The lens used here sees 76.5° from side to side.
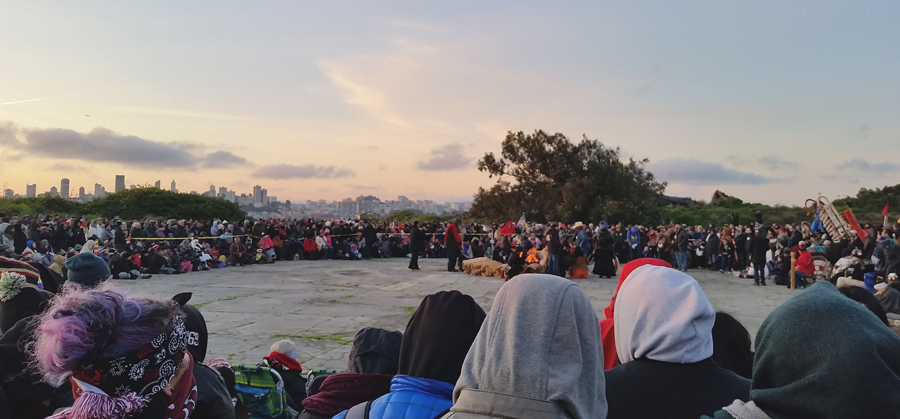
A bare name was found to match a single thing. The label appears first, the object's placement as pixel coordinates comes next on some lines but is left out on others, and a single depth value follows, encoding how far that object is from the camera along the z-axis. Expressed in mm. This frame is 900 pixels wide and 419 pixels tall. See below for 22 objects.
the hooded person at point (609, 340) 2824
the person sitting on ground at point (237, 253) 18281
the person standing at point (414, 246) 17281
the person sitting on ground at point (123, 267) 13844
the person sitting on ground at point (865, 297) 2946
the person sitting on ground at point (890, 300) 7779
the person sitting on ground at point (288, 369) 3874
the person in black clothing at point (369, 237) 21784
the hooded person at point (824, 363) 1282
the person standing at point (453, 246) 16656
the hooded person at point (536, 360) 1476
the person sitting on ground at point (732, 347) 2764
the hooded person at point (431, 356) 1848
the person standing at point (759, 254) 14242
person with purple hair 1698
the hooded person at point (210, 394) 2203
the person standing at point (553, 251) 15062
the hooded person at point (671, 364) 1968
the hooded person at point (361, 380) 2311
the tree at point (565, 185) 32406
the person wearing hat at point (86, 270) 3662
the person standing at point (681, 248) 16922
